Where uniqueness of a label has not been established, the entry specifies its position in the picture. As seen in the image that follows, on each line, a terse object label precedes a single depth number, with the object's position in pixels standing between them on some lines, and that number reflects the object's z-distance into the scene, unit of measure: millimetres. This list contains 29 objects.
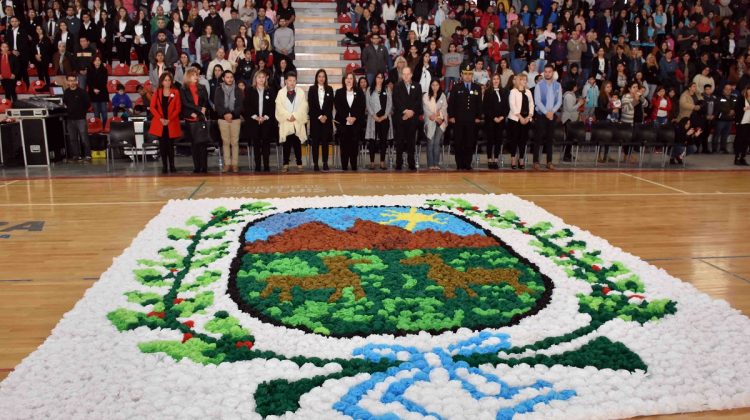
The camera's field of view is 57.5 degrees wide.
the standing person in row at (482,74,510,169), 10516
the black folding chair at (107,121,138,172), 10430
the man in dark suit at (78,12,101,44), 13500
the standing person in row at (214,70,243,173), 10164
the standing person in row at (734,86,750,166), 11649
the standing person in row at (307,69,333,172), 10141
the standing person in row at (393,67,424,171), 10180
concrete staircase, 15031
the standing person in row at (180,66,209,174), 10023
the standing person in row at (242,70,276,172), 10156
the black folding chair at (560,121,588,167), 11109
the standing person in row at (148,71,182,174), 9859
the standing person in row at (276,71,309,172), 10141
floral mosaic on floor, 3000
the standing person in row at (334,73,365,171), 10164
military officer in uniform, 10227
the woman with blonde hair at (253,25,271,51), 12867
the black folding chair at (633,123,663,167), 11312
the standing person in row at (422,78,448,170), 10302
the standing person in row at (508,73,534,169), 10391
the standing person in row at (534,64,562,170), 10469
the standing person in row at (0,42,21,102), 12555
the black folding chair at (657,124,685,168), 11361
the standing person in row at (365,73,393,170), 10398
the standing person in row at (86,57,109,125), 12352
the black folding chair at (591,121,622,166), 11289
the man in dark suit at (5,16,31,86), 12992
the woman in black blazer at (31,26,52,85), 13031
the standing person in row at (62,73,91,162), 11359
